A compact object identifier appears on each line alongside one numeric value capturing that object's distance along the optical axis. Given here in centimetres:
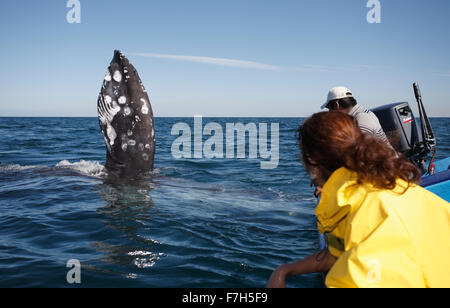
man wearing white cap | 504
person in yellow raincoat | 195
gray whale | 746
